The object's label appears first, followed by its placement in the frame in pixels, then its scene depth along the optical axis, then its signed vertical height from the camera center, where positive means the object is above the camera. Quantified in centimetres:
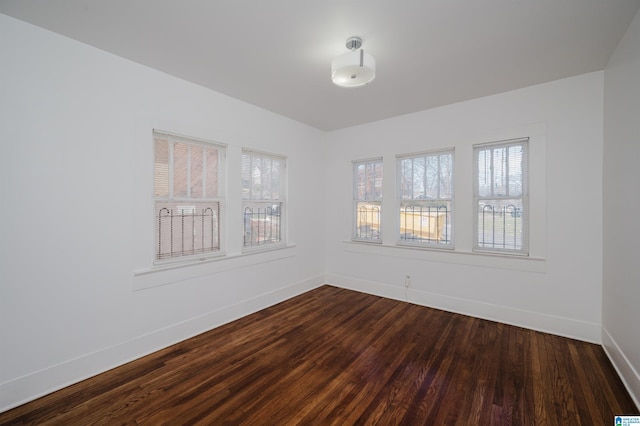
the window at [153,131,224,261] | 283 +17
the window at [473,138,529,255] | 327 +21
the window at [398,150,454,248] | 385 +22
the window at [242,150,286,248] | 372 +20
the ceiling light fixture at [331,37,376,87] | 220 +123
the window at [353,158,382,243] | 453 +24
